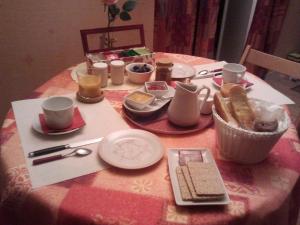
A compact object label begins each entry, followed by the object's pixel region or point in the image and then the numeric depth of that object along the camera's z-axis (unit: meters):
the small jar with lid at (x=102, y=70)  1.25
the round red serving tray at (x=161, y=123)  0.99
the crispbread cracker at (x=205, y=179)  0.70
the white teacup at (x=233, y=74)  1.28
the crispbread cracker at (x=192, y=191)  0.69
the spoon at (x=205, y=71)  1.44
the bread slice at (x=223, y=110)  0.85
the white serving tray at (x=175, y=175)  0.70
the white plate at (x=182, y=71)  1.40
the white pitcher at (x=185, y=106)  0.95
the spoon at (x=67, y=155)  0.81
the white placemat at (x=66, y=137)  0.78
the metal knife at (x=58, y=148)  0.84
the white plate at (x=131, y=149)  0.82
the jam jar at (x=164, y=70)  1.29
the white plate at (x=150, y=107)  1.05
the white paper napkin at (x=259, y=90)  1.22
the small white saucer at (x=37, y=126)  0.93
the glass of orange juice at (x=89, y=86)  1.14
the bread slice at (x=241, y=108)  0.85
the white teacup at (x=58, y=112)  0.92
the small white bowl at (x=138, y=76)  1.31
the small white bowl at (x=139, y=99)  1.06
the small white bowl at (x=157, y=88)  1.15
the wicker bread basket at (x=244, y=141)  0.78
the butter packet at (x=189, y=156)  0.84
